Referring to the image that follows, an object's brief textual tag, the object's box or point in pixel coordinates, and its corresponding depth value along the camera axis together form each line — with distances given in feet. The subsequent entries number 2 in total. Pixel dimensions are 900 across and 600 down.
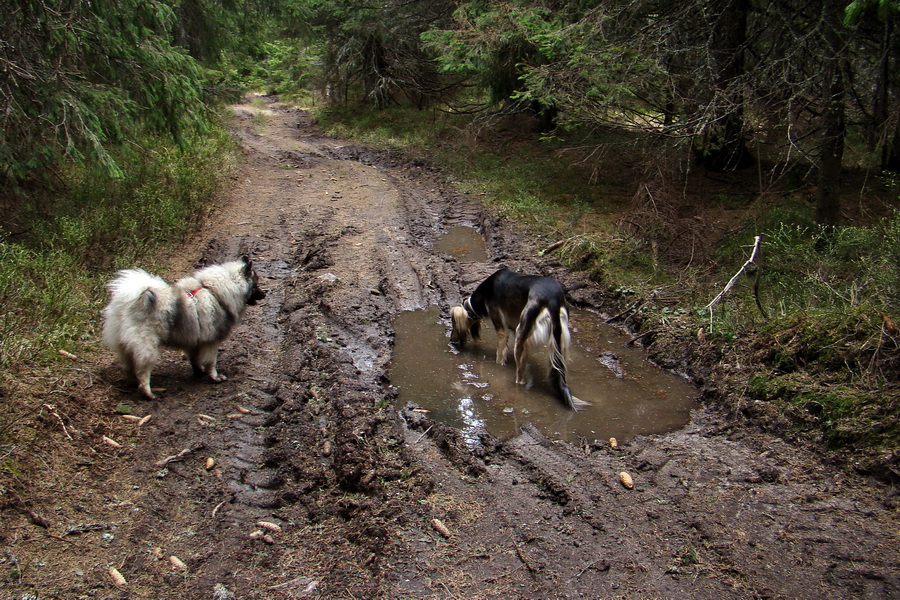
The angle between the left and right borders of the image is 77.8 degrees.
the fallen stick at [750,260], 18.35
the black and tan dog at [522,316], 18.56
